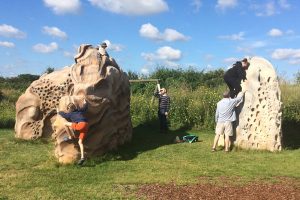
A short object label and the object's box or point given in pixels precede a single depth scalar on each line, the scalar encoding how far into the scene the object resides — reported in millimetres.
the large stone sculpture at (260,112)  9296
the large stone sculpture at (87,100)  8151
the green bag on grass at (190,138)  11013
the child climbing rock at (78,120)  7735
